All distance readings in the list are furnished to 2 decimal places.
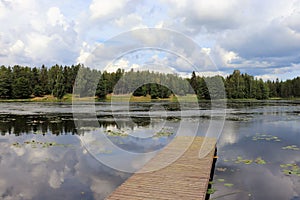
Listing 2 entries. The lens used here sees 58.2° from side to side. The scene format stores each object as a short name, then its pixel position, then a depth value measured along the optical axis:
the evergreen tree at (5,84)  71.56
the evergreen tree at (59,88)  72.88
